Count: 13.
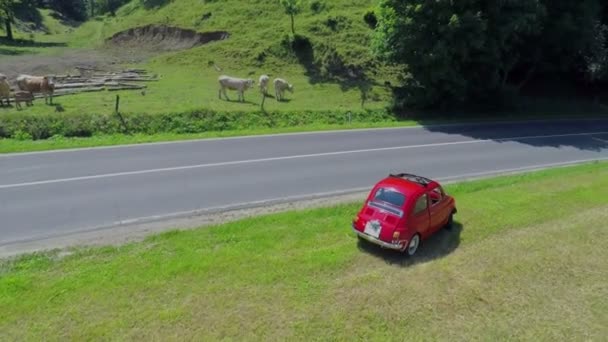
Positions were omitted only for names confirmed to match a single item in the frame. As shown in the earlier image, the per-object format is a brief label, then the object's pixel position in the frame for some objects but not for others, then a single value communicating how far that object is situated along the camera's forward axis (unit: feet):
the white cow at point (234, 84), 93.35
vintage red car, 33.99
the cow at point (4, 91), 75.97
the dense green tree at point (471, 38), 85.40
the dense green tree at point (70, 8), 276.21
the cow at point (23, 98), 75.68
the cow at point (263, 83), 98.09
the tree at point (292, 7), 127.50
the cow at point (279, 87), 97.71
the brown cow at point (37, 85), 80.84
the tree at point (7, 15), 170.23
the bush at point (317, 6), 145.59
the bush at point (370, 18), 136.26
